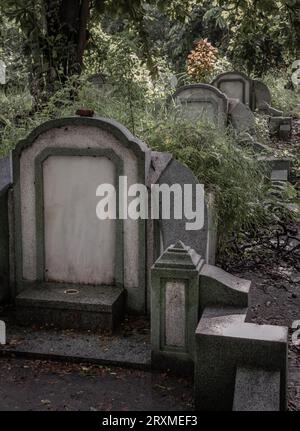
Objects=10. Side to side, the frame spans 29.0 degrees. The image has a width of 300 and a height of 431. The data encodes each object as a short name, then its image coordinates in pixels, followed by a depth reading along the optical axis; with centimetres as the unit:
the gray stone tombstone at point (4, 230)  488
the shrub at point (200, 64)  1611
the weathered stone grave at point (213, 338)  330
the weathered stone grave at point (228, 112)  913
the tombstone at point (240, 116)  1106
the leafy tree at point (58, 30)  882
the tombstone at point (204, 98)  1101
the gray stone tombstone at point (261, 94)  1471
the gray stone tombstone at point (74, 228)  459
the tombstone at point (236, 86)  1449
